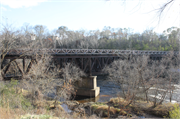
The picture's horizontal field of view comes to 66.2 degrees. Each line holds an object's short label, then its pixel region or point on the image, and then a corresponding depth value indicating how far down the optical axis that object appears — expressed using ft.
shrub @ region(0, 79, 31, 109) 34.67
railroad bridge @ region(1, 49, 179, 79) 58.59
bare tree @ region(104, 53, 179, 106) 49.26
